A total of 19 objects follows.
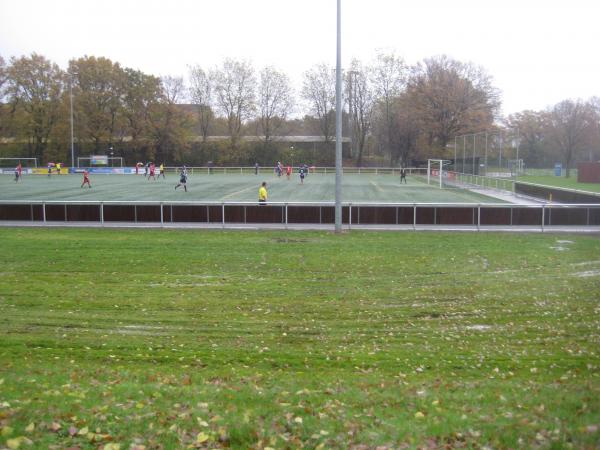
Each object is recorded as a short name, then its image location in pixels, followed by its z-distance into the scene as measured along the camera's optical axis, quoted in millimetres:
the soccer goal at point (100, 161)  83312
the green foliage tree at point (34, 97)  82750
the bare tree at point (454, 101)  73625
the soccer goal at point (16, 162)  82312
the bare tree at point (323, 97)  95438
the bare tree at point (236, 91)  95312
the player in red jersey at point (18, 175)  60000
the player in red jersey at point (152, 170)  63709
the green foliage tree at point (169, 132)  88250
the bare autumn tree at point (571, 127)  84438
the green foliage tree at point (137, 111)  88438
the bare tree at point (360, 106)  95625
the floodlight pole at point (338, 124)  23922
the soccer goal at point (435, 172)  60538
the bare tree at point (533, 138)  97562
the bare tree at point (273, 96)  95688
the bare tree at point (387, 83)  94250
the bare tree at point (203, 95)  95750
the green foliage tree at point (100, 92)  86944
